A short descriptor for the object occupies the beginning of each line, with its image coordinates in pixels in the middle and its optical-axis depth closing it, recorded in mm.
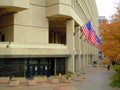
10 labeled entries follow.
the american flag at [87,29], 25220
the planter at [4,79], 20901
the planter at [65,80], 21211
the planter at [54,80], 20627
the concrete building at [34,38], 23848
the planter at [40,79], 20967
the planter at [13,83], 18716
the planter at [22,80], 20407
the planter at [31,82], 19166
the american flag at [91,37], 27989
